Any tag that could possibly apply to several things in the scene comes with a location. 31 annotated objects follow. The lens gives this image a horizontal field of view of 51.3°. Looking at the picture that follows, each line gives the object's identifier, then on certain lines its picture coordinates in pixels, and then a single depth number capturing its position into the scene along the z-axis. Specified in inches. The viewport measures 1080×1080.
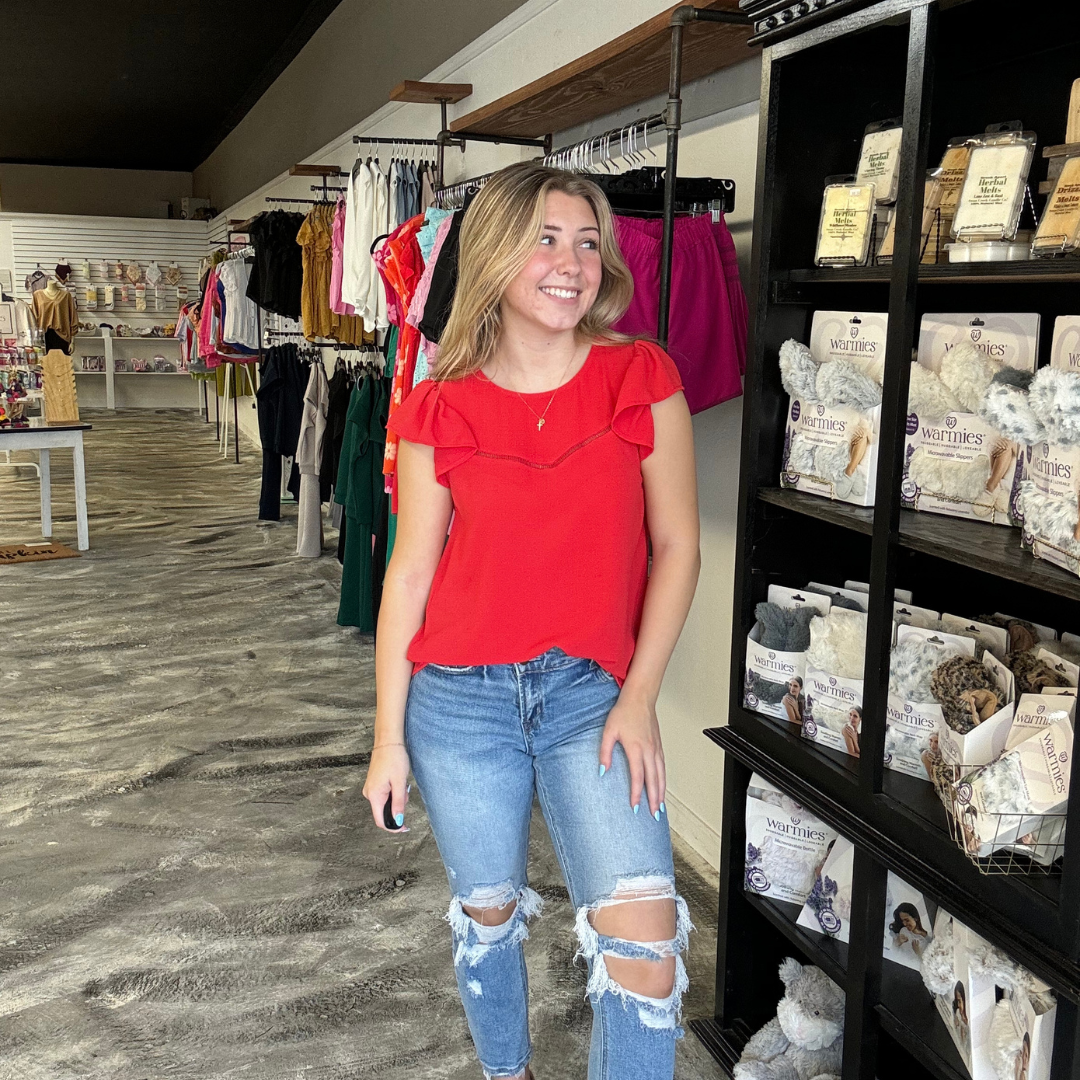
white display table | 265.7
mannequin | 534.6
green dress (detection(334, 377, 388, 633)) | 181.5
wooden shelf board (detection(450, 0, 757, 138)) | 97.1
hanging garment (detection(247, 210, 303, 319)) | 258.7
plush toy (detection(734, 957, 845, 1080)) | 79.9
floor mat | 263.1
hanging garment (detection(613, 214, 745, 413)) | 99.5
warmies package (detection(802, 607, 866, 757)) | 75.3
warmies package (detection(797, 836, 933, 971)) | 72.6
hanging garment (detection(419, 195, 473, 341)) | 111.7
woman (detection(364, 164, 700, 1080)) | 63.6
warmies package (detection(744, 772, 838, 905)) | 82.0
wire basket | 60.8
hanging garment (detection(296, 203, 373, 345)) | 235.6
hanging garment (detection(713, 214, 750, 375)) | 104.1
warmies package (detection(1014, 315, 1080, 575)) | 57.4
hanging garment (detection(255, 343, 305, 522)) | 259.9
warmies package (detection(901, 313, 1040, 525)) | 66.0
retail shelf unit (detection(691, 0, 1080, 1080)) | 61.7
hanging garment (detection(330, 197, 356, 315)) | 213.6
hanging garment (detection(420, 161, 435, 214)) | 193.0
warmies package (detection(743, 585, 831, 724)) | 80.4
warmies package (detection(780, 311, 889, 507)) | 72.3
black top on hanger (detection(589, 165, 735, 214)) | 101.0
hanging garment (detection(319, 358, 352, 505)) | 209.8
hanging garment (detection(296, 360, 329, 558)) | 236.2
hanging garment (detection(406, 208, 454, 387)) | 119.2
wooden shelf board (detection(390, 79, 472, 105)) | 177.8
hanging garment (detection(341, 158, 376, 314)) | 193.9
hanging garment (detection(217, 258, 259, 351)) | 324.5
